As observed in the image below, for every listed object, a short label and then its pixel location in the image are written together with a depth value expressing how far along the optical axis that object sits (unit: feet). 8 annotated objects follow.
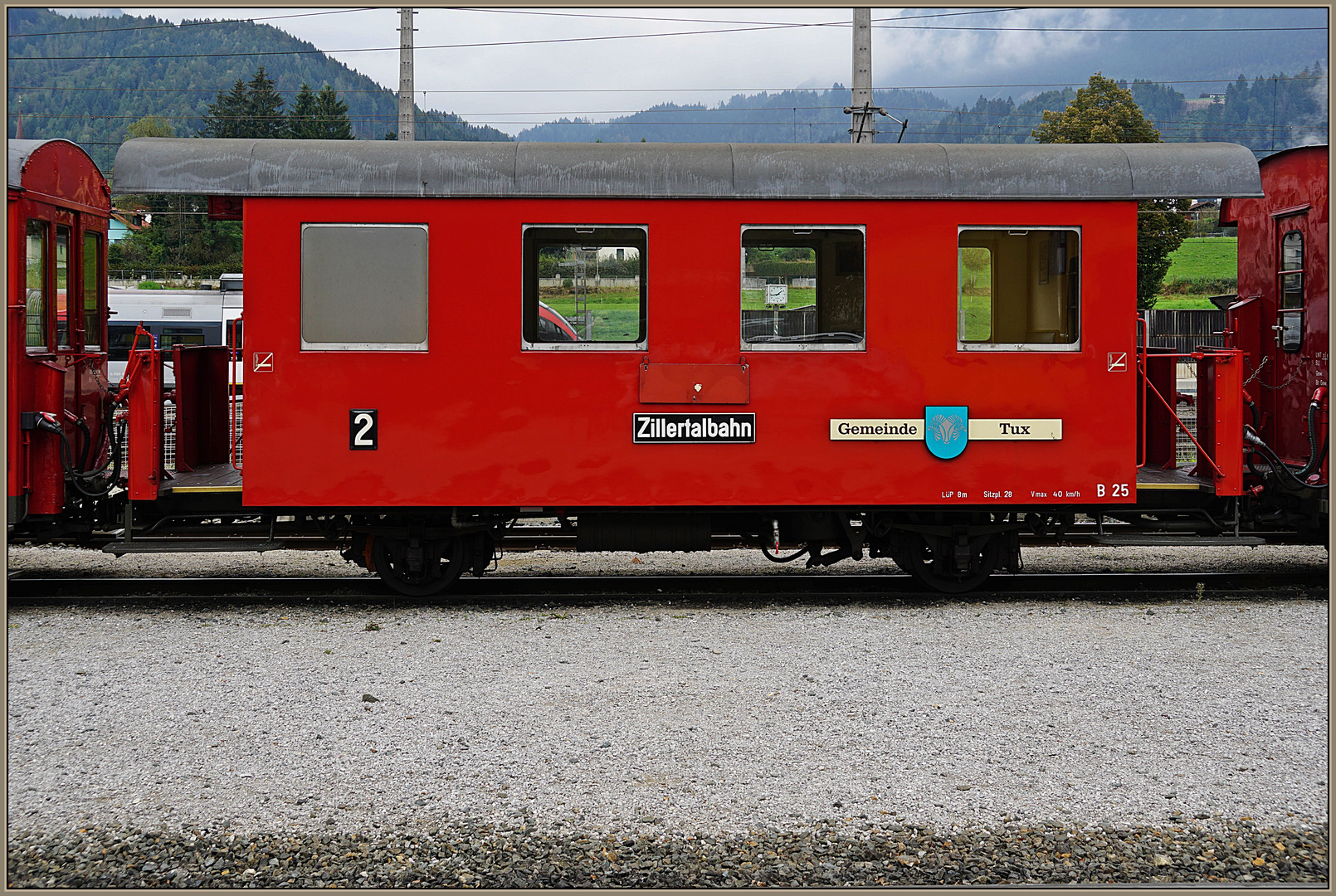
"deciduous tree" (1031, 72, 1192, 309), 109.60
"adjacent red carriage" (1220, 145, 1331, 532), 27.50
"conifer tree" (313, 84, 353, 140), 178.91
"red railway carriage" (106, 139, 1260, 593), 24.80
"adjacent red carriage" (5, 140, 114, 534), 25.57
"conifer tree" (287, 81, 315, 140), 181.06
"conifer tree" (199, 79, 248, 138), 203.00
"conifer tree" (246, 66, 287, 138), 197.26
